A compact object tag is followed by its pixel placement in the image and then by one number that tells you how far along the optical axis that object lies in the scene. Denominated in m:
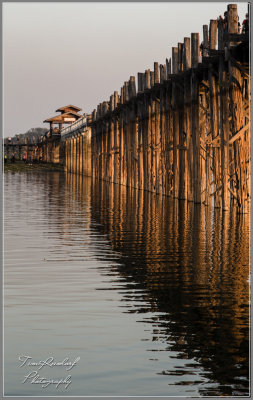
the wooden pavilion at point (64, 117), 105.94
